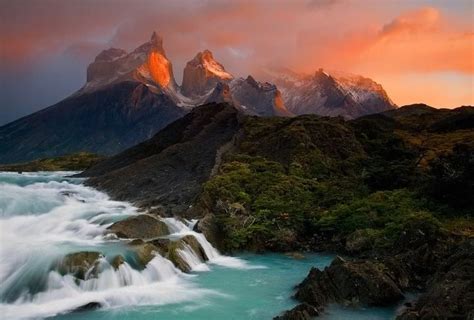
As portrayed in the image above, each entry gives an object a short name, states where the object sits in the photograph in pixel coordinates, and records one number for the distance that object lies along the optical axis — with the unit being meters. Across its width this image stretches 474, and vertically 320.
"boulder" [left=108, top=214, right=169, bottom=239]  34.06
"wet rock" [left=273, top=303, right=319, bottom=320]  20.73
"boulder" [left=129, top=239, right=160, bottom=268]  29.07
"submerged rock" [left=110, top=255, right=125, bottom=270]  27.32
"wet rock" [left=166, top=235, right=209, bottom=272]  31.05
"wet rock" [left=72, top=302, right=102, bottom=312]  23.55
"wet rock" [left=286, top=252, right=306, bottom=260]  35.06
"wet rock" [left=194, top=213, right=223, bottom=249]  36.75
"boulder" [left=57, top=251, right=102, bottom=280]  26.11
